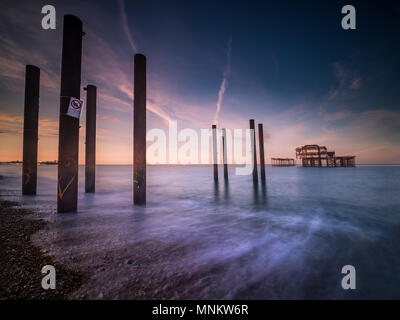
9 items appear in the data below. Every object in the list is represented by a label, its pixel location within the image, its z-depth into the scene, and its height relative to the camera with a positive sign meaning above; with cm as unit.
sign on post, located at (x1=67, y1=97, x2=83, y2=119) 586 +224
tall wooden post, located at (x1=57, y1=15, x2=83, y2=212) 579 +180
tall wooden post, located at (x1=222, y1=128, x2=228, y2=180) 2095 +256
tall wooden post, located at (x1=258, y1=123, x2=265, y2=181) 1834 +312
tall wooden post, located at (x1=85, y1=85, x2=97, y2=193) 1029 +259
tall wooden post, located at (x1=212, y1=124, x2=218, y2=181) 2001 +266
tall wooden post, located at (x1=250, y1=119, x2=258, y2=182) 1682 +202
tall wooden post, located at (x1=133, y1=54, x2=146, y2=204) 738 +231
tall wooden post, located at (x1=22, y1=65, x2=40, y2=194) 890 +289
